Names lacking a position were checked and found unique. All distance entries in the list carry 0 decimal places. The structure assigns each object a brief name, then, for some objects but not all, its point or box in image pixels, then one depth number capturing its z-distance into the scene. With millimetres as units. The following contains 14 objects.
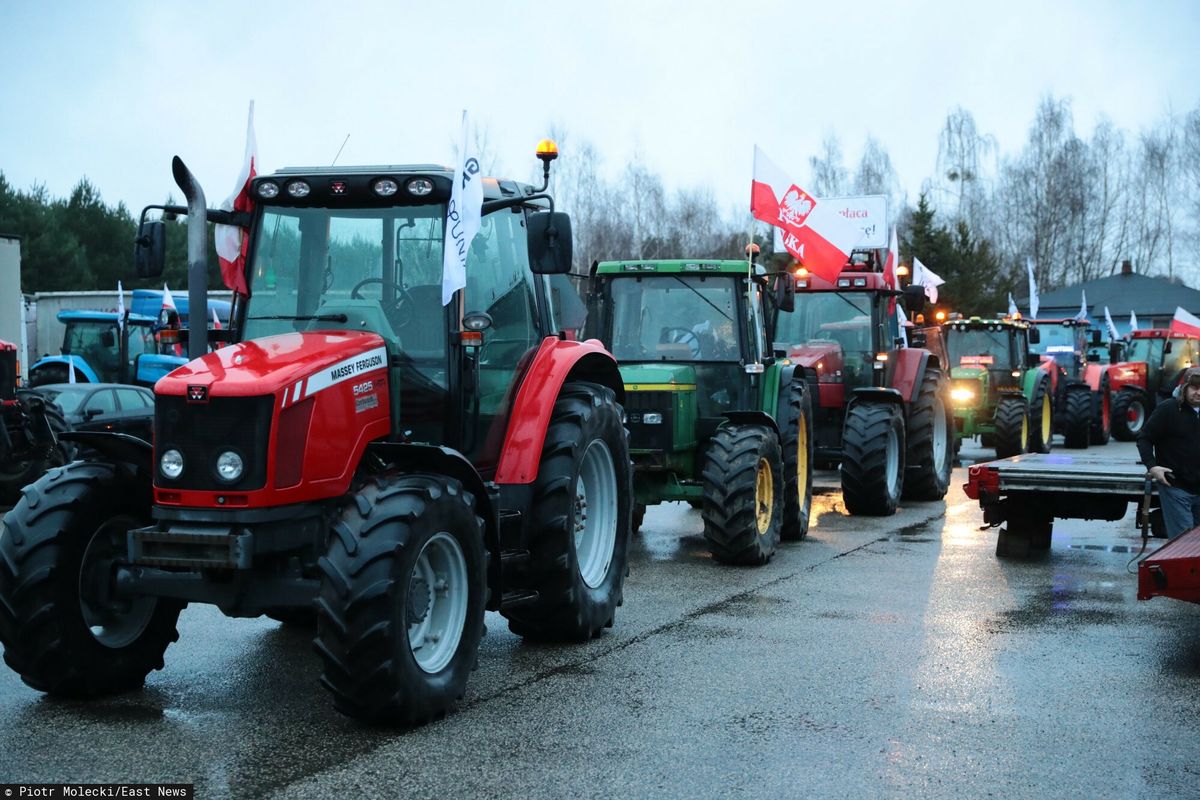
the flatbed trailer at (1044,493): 10000
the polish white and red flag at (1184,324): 27094
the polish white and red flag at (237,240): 6582
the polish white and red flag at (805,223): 12844
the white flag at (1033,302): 27697
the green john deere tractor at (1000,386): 19891
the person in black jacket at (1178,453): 8906
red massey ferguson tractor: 5441
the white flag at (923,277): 19828
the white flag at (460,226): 6188
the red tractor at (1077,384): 23812
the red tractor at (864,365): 14281
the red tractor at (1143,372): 26906
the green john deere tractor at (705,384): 10453
